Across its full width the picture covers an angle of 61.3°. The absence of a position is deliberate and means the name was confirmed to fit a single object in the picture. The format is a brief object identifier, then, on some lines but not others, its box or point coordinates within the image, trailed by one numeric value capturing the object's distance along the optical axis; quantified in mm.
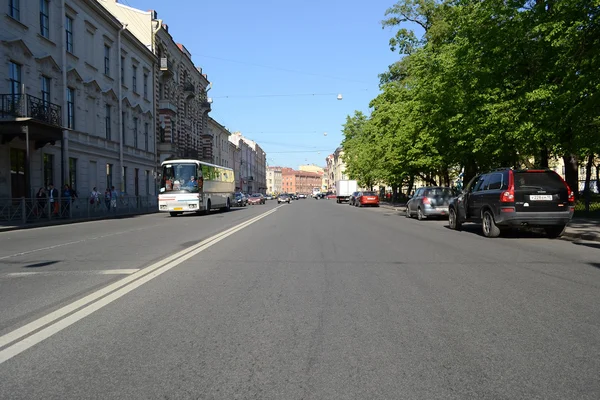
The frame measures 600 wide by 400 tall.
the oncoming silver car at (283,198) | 73375
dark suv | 12703
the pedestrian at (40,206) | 21422
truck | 69062
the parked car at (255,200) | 62225
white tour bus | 27625
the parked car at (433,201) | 22500
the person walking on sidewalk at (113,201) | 30331
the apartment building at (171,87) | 43750
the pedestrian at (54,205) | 22475
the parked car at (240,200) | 53088
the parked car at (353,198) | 51069
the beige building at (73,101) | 23250
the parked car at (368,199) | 46344
